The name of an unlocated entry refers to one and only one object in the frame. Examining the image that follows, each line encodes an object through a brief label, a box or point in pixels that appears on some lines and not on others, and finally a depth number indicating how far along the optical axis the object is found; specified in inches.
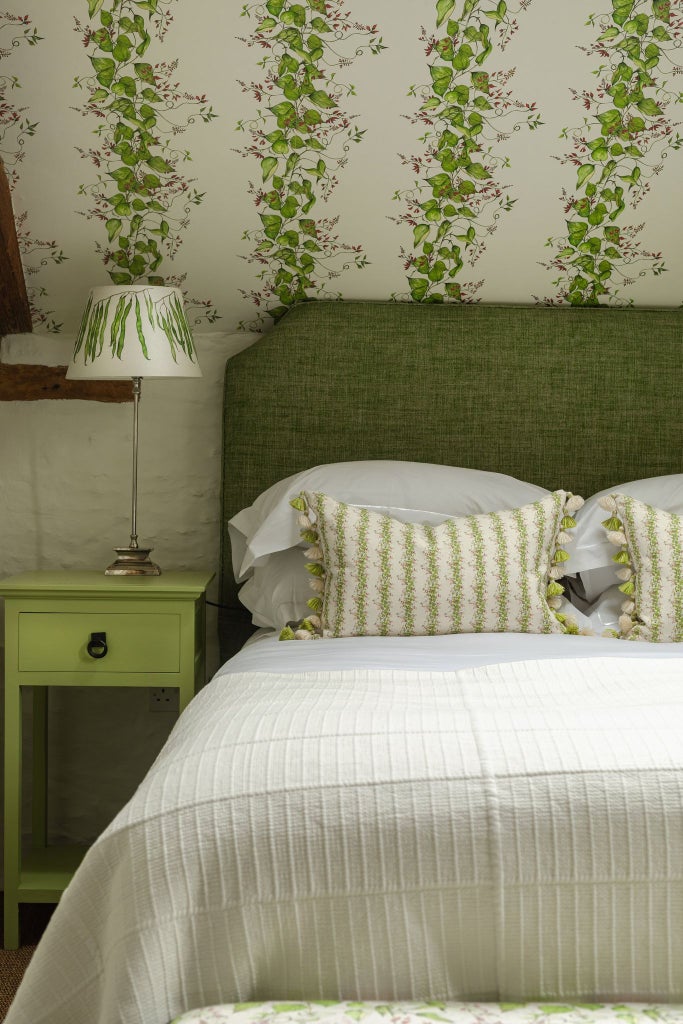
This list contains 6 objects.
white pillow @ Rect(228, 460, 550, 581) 89.4
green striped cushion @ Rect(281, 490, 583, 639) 82.0
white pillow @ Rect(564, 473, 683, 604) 88.5
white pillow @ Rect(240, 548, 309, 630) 90.3
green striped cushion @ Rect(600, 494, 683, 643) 82.3
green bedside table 90.4
